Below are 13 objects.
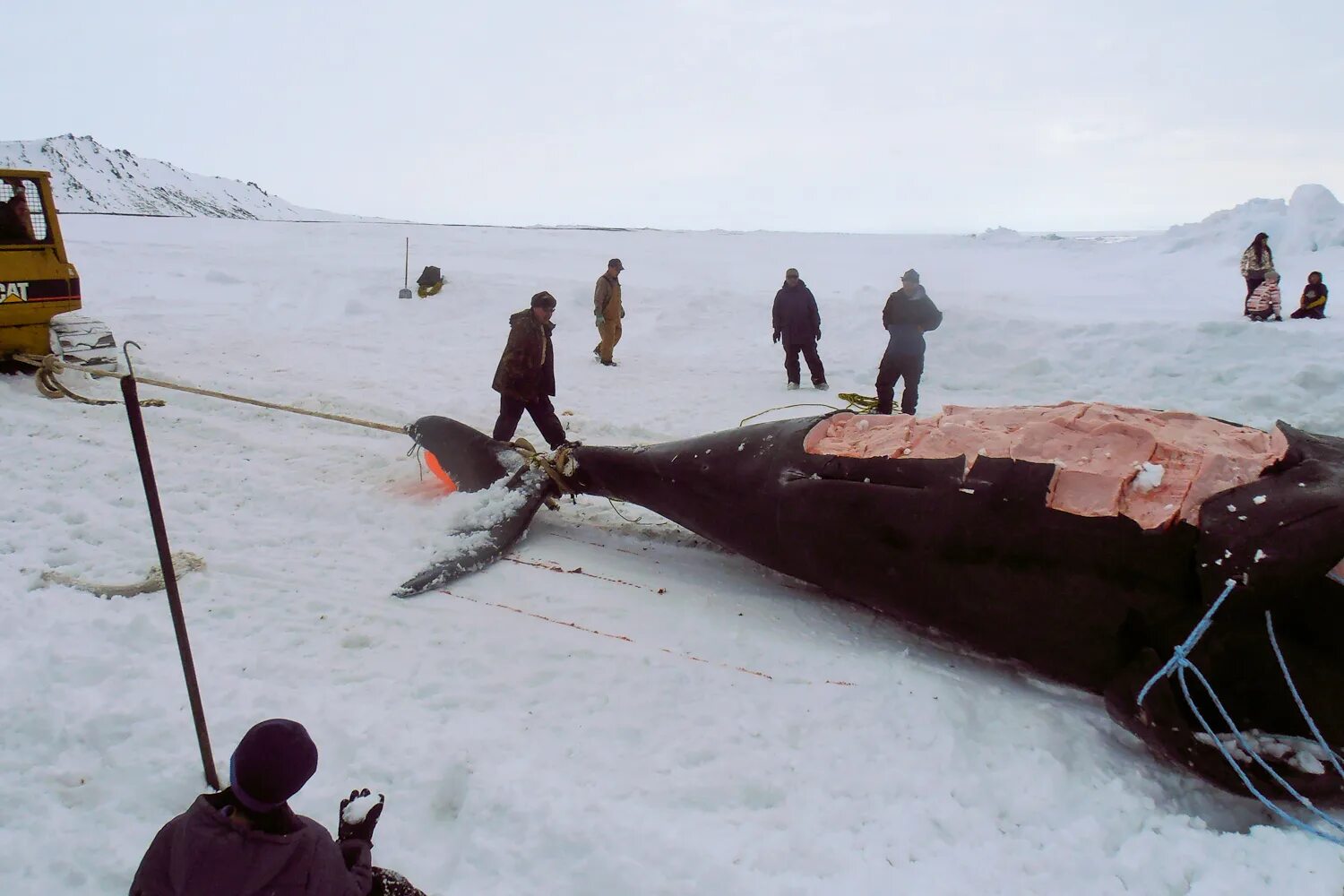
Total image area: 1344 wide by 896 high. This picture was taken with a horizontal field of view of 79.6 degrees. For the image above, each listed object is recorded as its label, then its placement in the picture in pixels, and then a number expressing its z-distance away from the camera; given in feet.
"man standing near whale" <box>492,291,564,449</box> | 22.15
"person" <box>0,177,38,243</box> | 30.27
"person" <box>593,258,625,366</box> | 38.99
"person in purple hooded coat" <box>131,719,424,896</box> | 6.21
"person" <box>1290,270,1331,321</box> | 37.11
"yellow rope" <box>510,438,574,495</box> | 19.77
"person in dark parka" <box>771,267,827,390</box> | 34.88
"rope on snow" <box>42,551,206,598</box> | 14.74
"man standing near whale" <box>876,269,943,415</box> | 28.45
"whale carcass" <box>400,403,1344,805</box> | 11.05
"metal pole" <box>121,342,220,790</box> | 9.62
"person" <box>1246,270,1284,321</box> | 36.94
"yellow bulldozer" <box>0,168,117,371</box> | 30.48
